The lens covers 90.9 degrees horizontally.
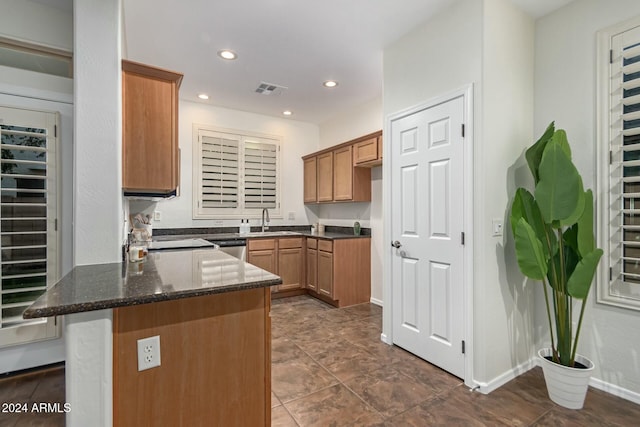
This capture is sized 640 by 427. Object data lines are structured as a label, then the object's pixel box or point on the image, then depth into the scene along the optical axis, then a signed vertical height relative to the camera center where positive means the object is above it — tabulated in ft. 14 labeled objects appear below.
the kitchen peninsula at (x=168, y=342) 4.12 -1.89
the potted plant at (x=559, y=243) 6.43 -0.66
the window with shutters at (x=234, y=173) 15.19 +2.00
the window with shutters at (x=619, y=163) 6.87 +1.11
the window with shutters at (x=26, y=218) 7.65 -0.14
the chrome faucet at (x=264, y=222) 16.69 -0.52
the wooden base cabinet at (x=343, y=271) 13.44 -2.58
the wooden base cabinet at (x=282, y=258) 14.15 -2.12
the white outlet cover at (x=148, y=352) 4.37 -1.97
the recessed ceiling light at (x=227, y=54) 10.13 +5.18
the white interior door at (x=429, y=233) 7.81 -0.56
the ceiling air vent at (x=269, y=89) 12.77 +5.17
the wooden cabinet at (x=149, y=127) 6.89 +1.92
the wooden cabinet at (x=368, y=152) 12.50 +2.49
